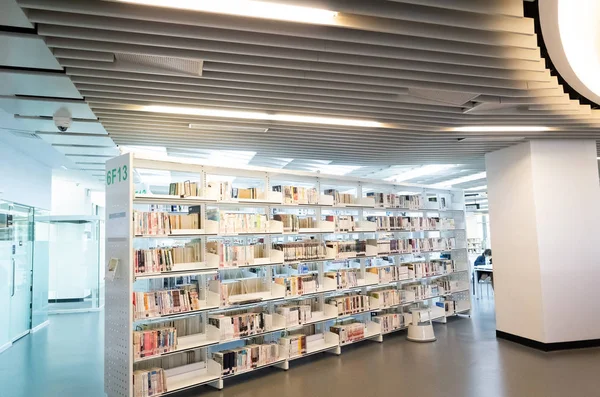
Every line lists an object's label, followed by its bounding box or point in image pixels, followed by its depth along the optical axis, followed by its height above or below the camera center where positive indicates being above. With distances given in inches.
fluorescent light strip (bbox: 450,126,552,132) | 228.4 +52.3
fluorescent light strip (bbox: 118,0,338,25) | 105.0 +57.3
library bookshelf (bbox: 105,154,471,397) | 185.9 -27.2
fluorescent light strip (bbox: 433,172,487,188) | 442.8 +51.5
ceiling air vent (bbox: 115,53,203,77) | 138.5 +58.0
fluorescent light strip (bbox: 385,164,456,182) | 402.0 +55.6
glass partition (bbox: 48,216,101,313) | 441.1 -33.5
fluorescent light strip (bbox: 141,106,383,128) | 187.1 +54.5
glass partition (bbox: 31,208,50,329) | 346.6 -27.2
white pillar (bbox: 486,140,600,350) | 253.3 -13.8
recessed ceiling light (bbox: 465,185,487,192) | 527.7 +46.9
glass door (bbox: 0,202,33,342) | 293.4 -13.7
